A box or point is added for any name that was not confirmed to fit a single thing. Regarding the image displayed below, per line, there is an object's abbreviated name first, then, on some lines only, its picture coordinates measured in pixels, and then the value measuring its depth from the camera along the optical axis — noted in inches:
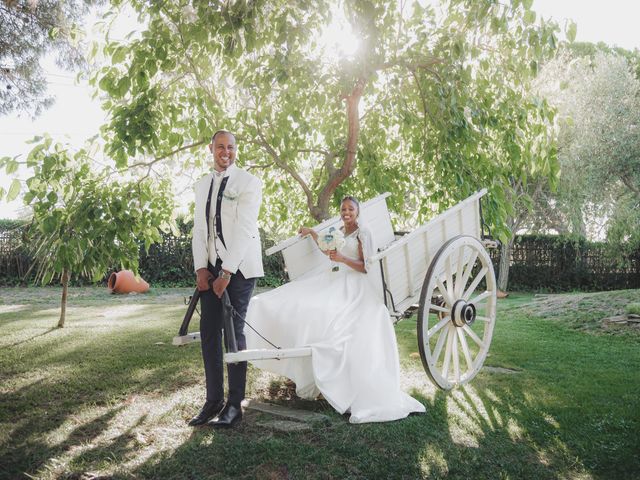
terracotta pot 486.0
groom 145.4
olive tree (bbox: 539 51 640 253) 567.2
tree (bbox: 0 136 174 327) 185.9
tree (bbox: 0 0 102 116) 315.3
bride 150.4
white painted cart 161.9
